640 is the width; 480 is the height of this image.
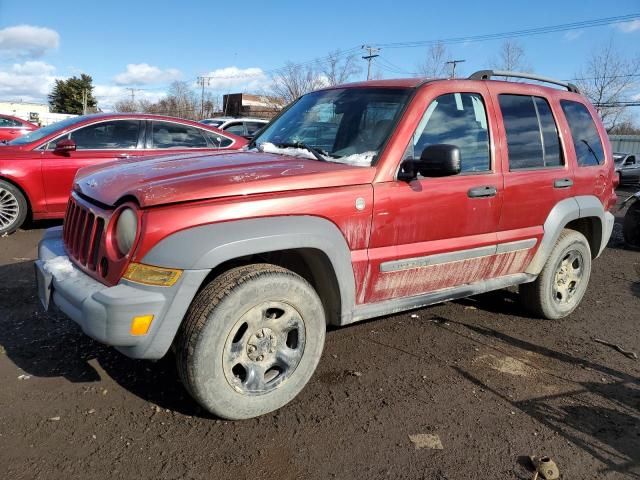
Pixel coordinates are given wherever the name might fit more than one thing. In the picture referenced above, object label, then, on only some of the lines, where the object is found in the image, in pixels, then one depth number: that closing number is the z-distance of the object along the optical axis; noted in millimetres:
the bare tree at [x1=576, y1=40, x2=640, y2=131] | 38281
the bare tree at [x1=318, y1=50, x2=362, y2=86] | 37734
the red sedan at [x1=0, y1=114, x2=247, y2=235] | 6598
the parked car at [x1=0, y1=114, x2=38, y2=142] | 16638
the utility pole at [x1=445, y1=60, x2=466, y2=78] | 32806
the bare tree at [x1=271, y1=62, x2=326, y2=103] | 37938
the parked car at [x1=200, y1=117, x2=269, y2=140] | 14359
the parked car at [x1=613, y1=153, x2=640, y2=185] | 18984
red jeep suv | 2525
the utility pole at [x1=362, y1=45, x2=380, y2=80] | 43119
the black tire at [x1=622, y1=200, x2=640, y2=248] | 8195
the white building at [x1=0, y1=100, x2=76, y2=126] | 67062
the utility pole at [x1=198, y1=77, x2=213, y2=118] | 64062
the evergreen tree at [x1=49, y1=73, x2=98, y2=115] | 75125
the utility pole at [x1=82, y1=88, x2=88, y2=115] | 69150
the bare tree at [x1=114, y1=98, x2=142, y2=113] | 82250
